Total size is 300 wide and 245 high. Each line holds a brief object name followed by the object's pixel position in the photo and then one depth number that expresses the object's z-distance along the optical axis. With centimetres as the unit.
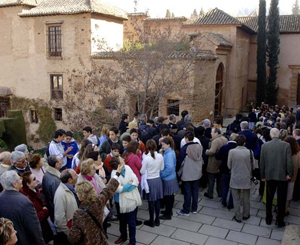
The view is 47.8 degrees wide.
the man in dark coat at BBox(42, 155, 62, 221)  533
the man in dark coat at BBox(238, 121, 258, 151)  827
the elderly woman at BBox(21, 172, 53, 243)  504
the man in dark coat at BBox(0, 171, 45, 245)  433
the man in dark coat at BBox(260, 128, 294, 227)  684
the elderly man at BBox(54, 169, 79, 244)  488
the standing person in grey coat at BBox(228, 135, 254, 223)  708
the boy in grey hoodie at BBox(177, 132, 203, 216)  732
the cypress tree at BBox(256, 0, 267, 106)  2658
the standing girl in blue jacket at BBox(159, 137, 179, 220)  703
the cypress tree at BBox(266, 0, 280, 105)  2703
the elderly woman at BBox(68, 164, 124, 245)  425
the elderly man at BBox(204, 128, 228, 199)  795
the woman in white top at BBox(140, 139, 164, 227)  664
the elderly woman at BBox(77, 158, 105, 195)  533
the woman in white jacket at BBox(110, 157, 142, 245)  574
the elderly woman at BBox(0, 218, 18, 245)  343
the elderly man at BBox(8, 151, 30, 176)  552
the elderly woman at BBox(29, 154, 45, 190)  575
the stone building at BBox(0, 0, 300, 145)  2366
